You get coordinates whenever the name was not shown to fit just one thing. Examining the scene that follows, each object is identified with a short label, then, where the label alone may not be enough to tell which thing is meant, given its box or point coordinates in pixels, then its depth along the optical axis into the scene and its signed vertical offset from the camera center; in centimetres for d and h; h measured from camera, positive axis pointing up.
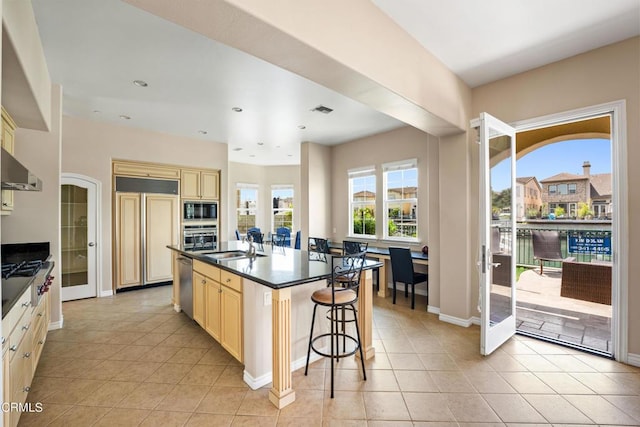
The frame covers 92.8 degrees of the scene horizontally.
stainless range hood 205 +29
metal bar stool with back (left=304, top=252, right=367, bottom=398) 233 -64
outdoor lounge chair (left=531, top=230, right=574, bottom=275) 580 -65
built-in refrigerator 518 -25
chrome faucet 330 -41
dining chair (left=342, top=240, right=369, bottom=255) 458 -52
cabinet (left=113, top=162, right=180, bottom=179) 518 +81
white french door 288 -21
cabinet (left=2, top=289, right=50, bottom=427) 163 -85
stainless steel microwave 592 +8
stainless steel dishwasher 360 -86
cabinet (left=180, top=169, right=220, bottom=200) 588 +61
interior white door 469 -33
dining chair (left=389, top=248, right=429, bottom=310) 427 -81
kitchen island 218 -79
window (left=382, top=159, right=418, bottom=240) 518 +24
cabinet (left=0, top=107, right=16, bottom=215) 265 +70
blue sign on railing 555 -62
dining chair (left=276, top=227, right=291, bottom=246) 839 -53
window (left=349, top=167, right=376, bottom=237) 583 +22
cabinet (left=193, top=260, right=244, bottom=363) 260 -86
